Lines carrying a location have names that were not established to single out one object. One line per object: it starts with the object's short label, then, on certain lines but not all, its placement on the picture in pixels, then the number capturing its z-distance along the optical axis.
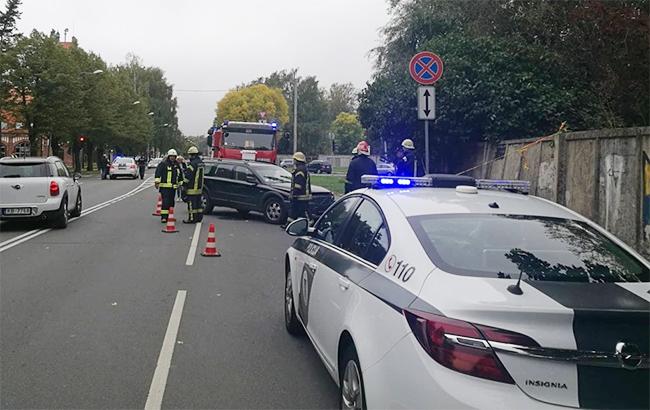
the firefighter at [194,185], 15.06
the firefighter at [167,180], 14.84
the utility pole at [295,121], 45.94
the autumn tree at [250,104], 86.50
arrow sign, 10.68
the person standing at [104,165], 44.24
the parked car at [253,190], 16.12
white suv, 13.39
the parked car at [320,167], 64.06
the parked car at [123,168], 44.03
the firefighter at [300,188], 13.72
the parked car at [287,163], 54.31
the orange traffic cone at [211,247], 10.65
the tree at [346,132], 99.50
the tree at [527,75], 13.70
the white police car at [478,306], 2.72
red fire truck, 25.73
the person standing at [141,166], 46.18
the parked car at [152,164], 77.85
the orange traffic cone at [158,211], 17.45
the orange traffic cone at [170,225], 13.70
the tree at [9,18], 56.62
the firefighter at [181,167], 15.78
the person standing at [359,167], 11.63
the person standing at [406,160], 11.65
